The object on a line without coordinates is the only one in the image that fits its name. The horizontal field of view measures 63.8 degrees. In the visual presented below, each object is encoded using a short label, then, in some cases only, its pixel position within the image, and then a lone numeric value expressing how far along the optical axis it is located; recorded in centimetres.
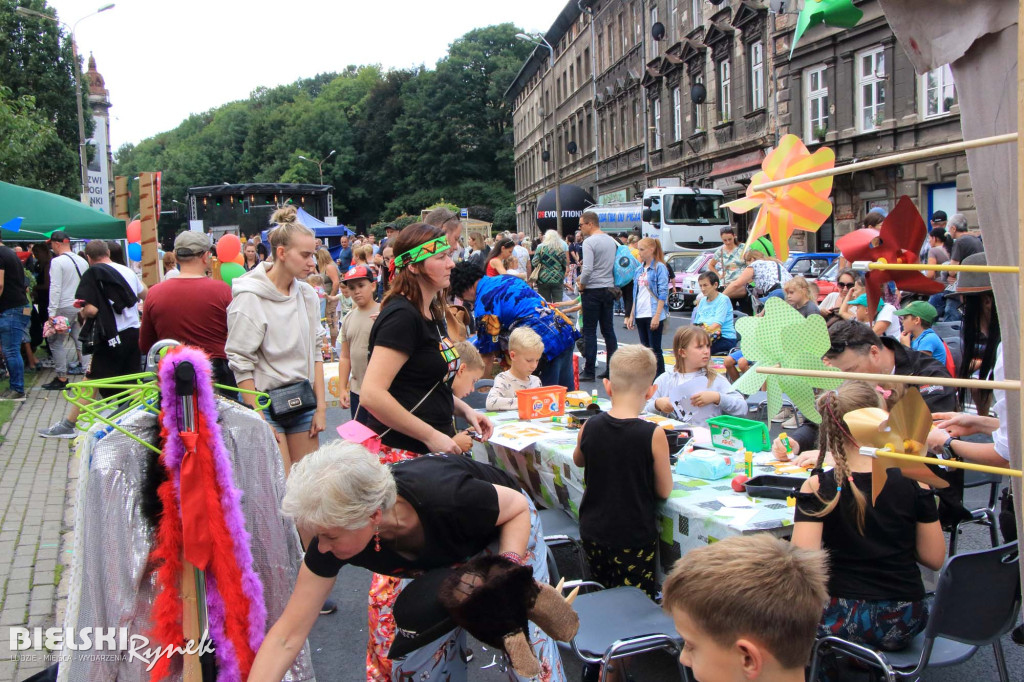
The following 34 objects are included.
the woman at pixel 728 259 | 904
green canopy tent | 887
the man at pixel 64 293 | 932
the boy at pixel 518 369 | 545
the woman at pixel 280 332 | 414
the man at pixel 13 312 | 911
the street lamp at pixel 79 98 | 1691
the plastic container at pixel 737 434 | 396
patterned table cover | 307
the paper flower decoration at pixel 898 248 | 176
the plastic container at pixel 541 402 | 505
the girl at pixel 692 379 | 504
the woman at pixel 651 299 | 938
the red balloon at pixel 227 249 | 903
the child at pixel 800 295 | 614
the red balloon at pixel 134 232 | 1184
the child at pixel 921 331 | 558
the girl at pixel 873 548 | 277
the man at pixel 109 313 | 714
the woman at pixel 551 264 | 1045
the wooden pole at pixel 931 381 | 122
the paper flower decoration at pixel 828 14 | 199
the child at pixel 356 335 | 523
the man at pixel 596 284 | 928
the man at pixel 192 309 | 472
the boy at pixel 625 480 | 332
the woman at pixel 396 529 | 211
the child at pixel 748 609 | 168
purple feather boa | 254
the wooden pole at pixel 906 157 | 122
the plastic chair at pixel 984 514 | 378
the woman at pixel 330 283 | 1237
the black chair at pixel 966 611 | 259
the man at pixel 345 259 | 1692
